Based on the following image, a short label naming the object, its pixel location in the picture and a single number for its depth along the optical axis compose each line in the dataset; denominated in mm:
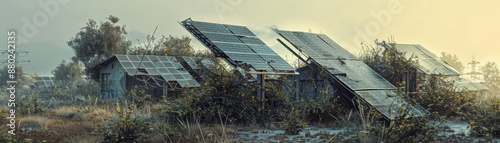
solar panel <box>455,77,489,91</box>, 21981
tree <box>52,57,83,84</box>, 43638
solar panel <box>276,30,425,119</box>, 14148
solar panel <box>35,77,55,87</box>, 38156
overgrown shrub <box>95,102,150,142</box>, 10039
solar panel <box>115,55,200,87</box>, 26297
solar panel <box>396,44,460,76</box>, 20658
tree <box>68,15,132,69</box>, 40344
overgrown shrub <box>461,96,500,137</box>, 12512
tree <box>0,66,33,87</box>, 52584
